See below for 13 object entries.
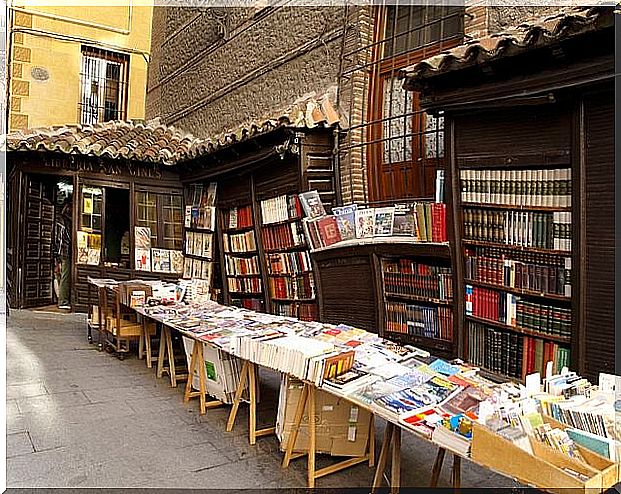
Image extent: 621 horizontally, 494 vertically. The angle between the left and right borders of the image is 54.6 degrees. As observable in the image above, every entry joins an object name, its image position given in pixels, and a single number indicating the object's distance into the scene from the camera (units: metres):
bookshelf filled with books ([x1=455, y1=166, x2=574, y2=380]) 4.11
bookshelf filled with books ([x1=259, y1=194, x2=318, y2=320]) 6.84
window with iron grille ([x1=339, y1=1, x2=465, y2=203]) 5.85
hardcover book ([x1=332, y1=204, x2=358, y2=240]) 6.07
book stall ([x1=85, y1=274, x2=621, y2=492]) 1.97
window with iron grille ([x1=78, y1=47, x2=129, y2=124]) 12.48
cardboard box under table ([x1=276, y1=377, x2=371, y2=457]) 3.47
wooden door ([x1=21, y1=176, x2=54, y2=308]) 9.64
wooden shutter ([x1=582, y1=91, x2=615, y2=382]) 3.74
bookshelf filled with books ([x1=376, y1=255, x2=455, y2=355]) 5.13
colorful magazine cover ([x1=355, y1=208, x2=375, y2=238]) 5.86
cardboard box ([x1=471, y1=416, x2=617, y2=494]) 1.82
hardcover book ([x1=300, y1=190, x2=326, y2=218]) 6.42
